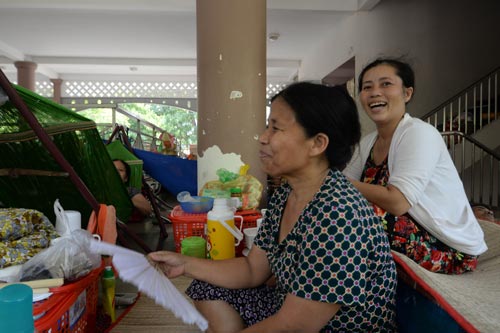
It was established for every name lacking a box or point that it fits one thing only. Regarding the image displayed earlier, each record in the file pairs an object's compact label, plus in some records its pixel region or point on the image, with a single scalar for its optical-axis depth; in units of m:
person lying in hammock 2.63
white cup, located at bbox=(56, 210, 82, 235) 1.22
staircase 3.99
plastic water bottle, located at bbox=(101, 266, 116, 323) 1.27
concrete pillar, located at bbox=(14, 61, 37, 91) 7.09
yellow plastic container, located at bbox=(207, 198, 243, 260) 1.39
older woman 0.71
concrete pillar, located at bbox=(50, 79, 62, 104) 9.16
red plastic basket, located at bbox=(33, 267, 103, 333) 0.80
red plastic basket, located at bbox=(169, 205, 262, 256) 1.66
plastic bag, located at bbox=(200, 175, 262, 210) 1.90
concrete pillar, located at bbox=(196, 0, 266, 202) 2.18
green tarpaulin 1.64
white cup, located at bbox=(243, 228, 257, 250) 1.54
